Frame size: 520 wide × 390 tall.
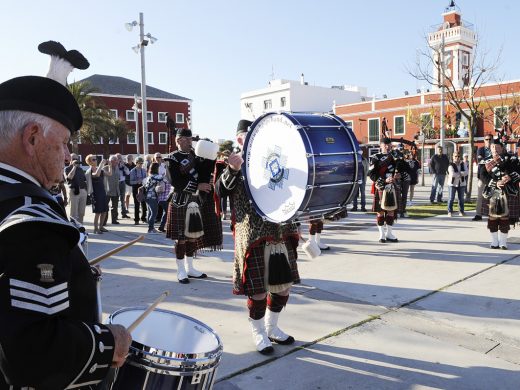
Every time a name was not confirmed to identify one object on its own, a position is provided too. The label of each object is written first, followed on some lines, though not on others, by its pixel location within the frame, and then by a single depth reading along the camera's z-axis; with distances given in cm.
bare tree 1400
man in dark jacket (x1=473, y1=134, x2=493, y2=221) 741
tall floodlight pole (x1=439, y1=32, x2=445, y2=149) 1577
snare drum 182
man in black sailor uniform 122
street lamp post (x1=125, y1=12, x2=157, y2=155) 1697
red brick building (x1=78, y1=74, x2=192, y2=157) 4940
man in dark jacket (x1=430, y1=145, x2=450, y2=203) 1350
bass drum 323
